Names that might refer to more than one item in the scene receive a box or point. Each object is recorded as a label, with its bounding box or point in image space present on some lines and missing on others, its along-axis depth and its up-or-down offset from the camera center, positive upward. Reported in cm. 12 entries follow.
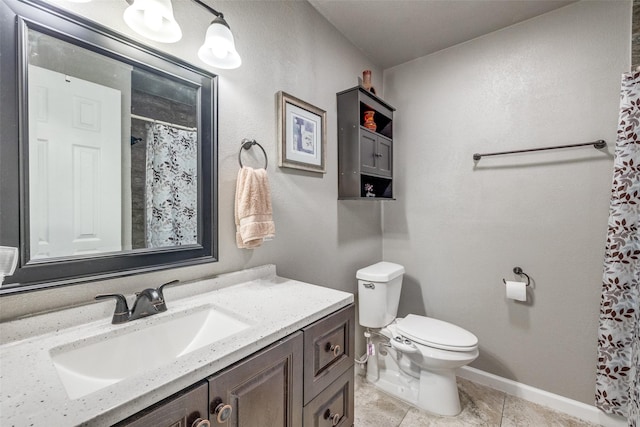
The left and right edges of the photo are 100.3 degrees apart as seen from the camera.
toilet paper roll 168 -50
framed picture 142 +46
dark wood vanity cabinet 57 -47
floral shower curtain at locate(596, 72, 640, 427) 137 -31
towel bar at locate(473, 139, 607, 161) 151 +40
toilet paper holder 174 -40
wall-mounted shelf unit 177 +48
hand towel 116 +2
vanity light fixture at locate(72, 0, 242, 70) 85 +64
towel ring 125 +33
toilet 154 -81
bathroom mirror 72 +20
